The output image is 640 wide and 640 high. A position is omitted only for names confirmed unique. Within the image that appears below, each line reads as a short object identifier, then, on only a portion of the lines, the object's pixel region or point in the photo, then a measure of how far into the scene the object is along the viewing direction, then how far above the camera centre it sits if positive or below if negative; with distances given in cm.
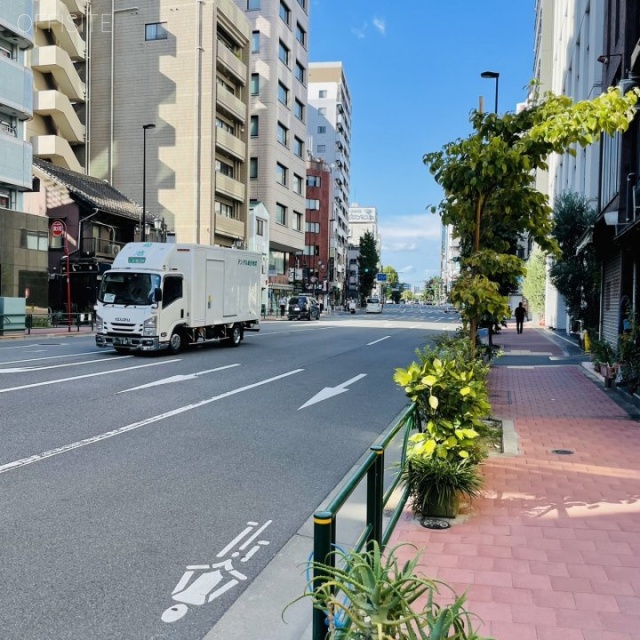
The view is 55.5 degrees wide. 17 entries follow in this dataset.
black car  5097 -87
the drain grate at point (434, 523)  484 -180
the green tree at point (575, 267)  2072 +126
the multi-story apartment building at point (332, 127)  10456 +3031
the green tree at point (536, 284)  4291 +137
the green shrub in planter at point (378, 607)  203 -109
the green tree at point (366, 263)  11006 +654
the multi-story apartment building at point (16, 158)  2786 +628
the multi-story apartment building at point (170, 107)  4509 +1445
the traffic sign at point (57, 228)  3064 +329
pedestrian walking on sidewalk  3225 -75
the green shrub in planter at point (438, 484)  501 -152
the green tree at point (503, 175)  708 +160
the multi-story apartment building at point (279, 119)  5575 +1714
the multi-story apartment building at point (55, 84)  3803 +1391
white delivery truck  1692 -7
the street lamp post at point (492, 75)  2108 +792
